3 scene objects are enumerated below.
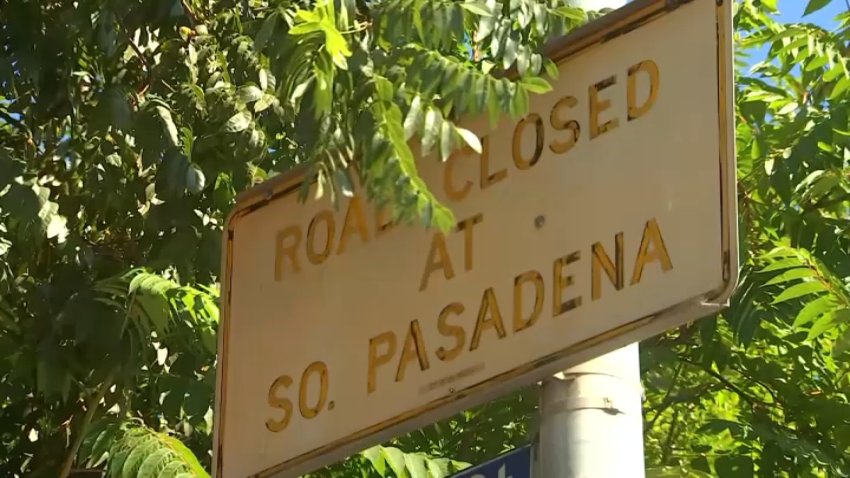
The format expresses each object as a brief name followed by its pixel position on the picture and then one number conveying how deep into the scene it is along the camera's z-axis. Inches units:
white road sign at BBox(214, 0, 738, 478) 176.0
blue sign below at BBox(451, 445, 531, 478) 181.8
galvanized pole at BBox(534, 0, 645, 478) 178.8
